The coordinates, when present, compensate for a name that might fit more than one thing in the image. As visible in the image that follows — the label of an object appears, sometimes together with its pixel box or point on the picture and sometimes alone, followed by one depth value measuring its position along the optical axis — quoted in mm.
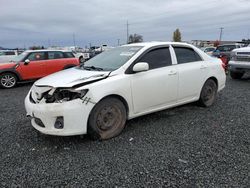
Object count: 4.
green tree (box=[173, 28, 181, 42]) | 66338
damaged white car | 3086
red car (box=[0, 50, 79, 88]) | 8433
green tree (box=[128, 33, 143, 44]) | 67144
